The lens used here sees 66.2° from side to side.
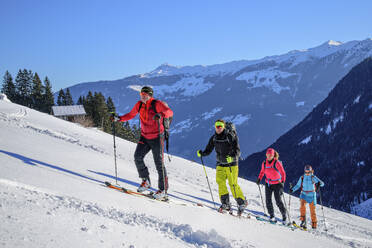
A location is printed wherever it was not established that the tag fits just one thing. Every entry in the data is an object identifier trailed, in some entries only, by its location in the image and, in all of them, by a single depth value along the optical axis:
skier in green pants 7.40
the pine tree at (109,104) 70.64
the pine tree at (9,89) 69.62
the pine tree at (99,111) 65.56
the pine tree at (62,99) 79.00
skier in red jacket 6.39
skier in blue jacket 10.97
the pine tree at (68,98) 80.41
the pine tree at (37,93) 71.31
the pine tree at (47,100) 72.06
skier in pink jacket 9.23
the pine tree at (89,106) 66.81
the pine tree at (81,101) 71.78
